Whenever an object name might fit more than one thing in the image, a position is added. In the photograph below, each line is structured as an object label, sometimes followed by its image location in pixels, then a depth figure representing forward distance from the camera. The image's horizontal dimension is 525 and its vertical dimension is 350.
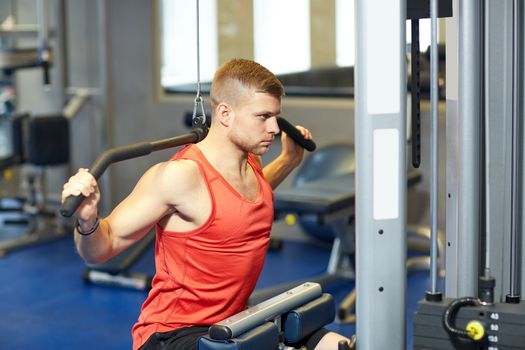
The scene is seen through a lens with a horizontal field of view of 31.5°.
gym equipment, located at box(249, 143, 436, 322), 4.34
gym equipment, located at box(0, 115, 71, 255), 5.73
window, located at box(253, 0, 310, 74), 5.74
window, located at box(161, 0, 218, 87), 6.04
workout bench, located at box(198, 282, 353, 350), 2.16
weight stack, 1.91
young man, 2.36
